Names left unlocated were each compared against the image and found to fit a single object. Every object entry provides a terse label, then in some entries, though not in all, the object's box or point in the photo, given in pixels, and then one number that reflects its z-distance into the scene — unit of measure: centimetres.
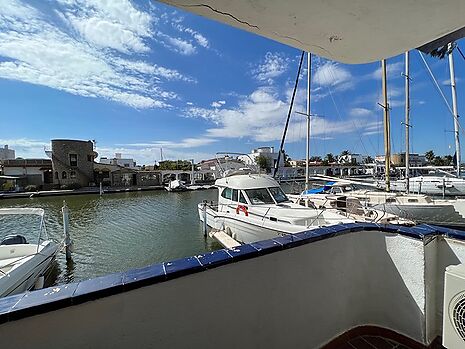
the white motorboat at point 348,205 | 630
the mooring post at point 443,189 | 1303
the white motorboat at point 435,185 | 1363
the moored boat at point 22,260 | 415
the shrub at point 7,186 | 2415
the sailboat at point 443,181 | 1220
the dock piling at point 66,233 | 729
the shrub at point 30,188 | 2476
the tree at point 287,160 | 5104
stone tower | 2709
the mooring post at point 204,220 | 928
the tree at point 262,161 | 4253
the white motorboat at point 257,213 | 611
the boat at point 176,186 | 2631
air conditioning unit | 137
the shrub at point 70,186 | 2655
